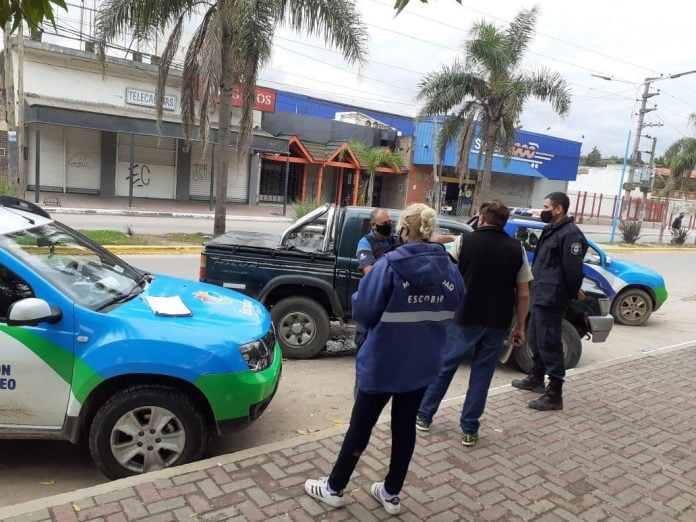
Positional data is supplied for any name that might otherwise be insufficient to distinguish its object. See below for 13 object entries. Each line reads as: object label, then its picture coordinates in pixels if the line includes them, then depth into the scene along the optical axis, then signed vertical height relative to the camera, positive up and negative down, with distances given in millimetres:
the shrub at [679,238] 28547 -1757
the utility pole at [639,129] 26141 +3198
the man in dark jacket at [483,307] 3854 -823
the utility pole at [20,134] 15336 +182
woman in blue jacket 2707 -767
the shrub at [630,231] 25800 -1470
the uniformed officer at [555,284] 4539 -738
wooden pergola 29812 +393
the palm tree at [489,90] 18250 +3124
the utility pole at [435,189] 29617 -474
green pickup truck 5977 -1220
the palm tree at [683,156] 31234 +2646
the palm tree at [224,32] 12375 +2819
